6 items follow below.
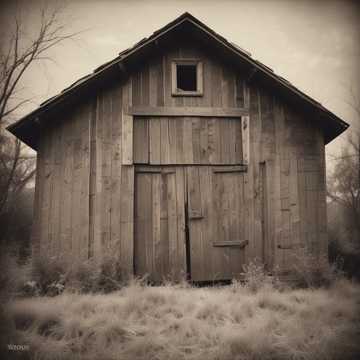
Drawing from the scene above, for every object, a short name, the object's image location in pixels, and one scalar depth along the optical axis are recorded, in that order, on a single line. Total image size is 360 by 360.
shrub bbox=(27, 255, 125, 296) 6.08
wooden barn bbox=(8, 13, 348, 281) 7.05
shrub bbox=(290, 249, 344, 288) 6.70
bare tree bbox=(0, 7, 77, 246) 9.76
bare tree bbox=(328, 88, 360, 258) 15.95
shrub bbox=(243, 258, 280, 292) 6.34
